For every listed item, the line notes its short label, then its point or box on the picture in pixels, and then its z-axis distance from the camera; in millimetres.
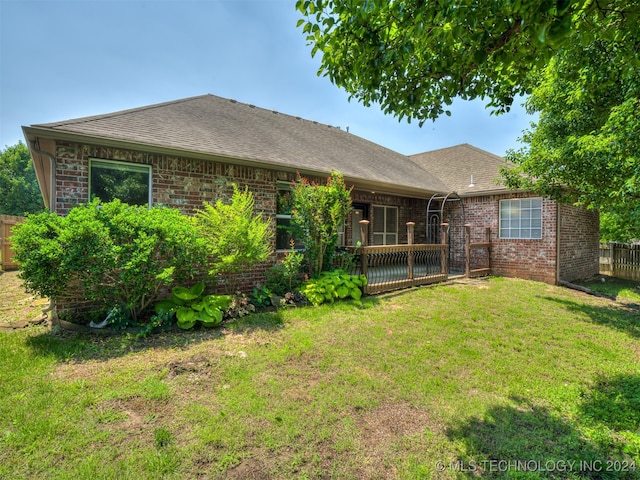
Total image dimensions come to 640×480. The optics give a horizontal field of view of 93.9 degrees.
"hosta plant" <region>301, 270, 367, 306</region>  6383
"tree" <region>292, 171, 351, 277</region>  6668
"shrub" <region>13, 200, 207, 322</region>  4090
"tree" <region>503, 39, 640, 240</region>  4371
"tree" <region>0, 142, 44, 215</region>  30719
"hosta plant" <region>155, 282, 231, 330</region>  5008
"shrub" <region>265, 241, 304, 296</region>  6582
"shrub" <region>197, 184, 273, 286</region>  5426
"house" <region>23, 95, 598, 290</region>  5379
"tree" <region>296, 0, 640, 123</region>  2297
